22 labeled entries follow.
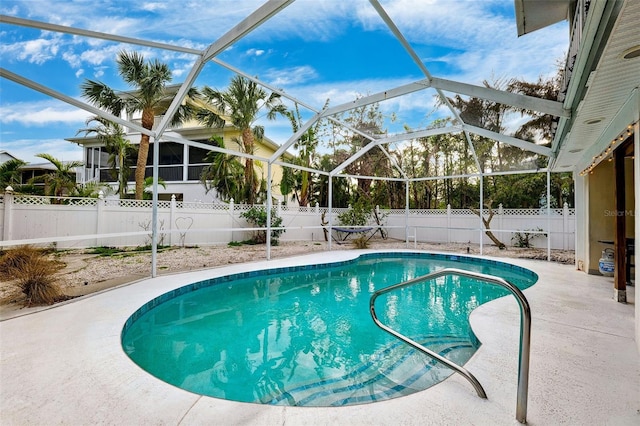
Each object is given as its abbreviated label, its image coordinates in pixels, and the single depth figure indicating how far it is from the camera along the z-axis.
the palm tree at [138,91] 9.48
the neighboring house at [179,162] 13.97
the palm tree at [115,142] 11.69
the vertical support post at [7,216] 7.37
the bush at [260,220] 11.16
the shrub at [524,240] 10.55
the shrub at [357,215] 12.12
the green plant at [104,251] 8.35
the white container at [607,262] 5.59
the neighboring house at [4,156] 17.38
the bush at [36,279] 4.00
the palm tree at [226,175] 11.67
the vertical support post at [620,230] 4.26
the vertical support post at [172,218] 9.95
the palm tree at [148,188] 11.93
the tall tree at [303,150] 12.55
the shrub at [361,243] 10.91
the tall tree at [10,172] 12.86
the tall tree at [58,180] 10.85
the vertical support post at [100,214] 8.78
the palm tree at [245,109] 11.05
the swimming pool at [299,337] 2.56
